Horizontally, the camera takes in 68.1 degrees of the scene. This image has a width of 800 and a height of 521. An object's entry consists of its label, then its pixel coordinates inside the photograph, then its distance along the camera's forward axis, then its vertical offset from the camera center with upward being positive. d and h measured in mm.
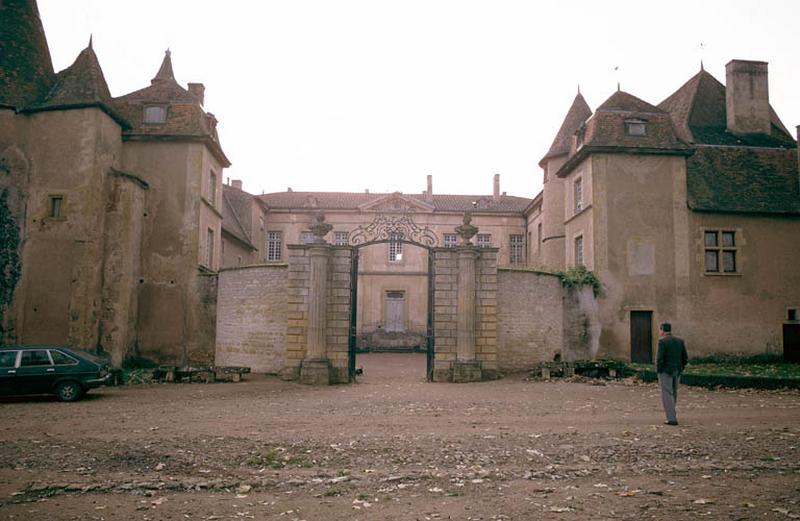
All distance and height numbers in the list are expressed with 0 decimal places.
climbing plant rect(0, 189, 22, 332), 17281 +1681
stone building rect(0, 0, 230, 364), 17531 +3374
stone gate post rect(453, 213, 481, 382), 15820 +180
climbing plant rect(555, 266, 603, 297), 18422 +1390
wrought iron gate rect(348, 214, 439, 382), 16016 +861
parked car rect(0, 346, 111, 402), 12516 -1251
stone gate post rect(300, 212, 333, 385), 15398 +78
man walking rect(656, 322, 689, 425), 9562 -586
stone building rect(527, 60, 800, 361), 19500 +2956
